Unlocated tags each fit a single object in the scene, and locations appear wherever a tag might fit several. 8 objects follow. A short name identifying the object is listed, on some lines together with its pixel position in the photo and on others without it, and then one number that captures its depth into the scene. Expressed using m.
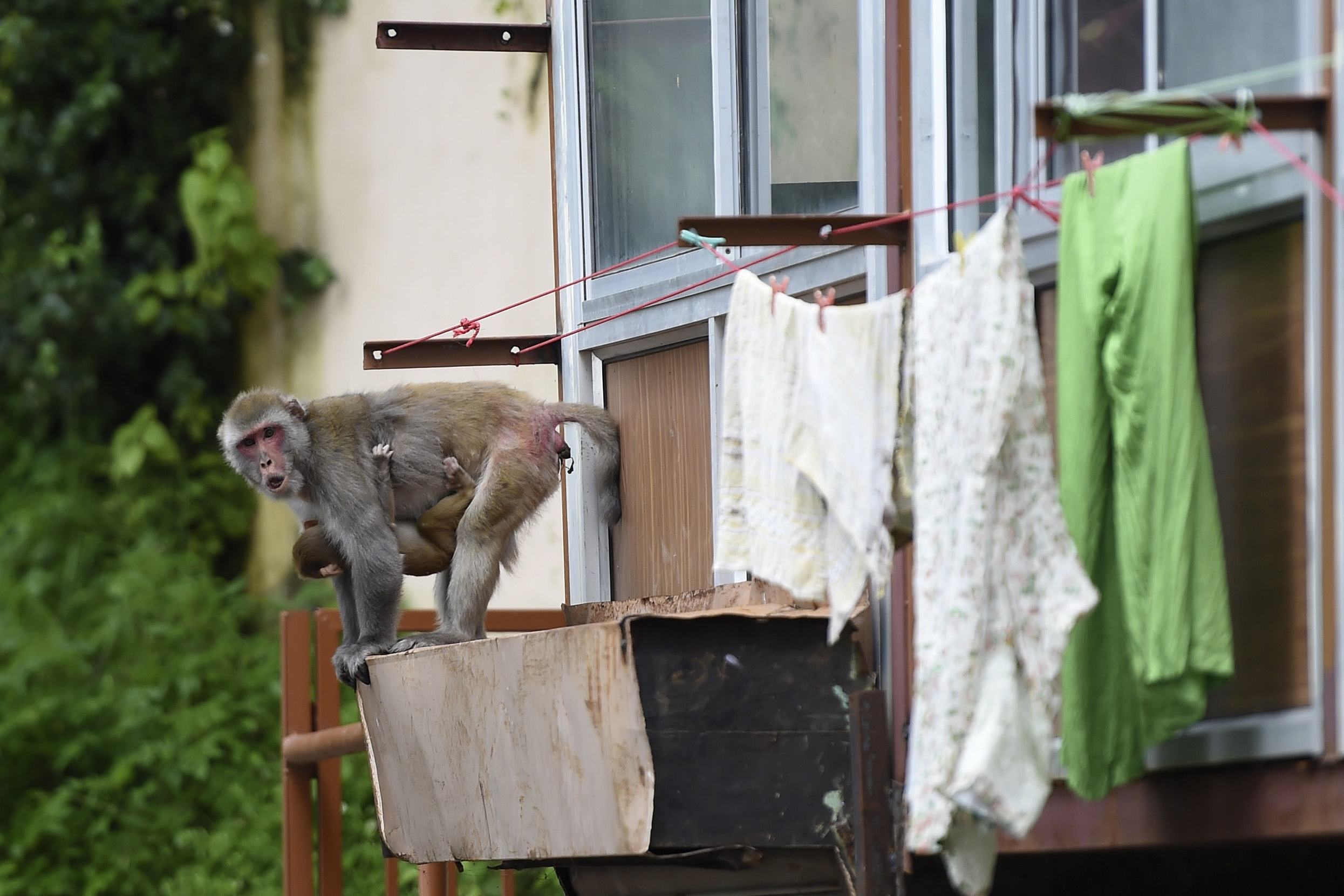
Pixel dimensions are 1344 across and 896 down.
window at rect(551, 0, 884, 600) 11.41
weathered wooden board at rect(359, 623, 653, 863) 10.18
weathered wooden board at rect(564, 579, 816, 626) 11.37
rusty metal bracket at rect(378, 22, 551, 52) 15.64
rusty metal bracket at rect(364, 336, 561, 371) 14.73
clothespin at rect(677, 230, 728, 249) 9.50
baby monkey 13.96
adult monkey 13.49
